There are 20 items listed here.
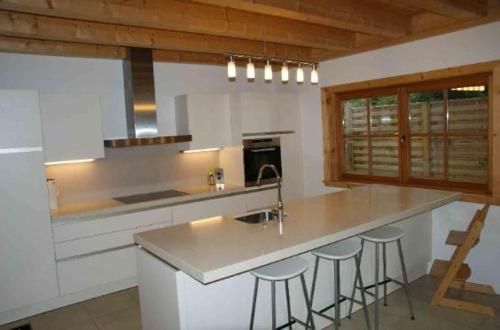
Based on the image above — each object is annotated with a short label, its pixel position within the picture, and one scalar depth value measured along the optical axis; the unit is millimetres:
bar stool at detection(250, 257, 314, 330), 2264
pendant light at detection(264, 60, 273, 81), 2893
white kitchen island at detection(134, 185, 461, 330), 2133
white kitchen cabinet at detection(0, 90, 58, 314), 3297
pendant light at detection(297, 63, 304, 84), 3088
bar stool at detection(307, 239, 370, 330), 2635
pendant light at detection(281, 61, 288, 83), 2986
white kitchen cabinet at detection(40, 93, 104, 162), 3582
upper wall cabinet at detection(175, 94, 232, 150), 4484
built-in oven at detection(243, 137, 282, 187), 4926
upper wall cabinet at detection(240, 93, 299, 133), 4855
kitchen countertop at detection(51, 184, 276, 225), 3615
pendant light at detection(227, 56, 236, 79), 2734
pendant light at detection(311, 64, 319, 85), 3176
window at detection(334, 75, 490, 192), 3814
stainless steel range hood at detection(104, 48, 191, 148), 4012
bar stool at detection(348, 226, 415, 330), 2926
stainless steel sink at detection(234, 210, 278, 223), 3098
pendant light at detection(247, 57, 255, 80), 2805
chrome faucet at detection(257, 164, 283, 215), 2834
